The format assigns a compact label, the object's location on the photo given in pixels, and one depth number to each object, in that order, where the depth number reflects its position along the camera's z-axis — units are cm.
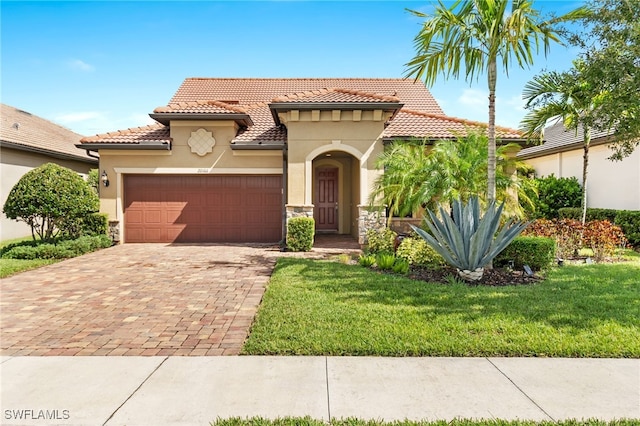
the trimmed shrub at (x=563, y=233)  1041
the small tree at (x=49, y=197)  1097
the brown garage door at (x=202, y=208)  1416
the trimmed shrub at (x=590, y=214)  1342
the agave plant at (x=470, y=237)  709
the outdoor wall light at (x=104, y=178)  1374
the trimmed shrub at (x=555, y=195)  1598
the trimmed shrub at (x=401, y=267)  823
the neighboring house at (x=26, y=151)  1477
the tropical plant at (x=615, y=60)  724
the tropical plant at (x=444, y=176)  957
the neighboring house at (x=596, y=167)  1325
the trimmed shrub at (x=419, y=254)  873
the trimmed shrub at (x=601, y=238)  995
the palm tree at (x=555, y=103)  948
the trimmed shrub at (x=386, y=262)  861
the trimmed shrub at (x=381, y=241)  1076
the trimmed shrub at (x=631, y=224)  1196
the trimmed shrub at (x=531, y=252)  841
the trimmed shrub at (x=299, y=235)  1198
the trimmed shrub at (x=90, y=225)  1286
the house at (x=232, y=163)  1268
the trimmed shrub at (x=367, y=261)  912
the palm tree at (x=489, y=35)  754
